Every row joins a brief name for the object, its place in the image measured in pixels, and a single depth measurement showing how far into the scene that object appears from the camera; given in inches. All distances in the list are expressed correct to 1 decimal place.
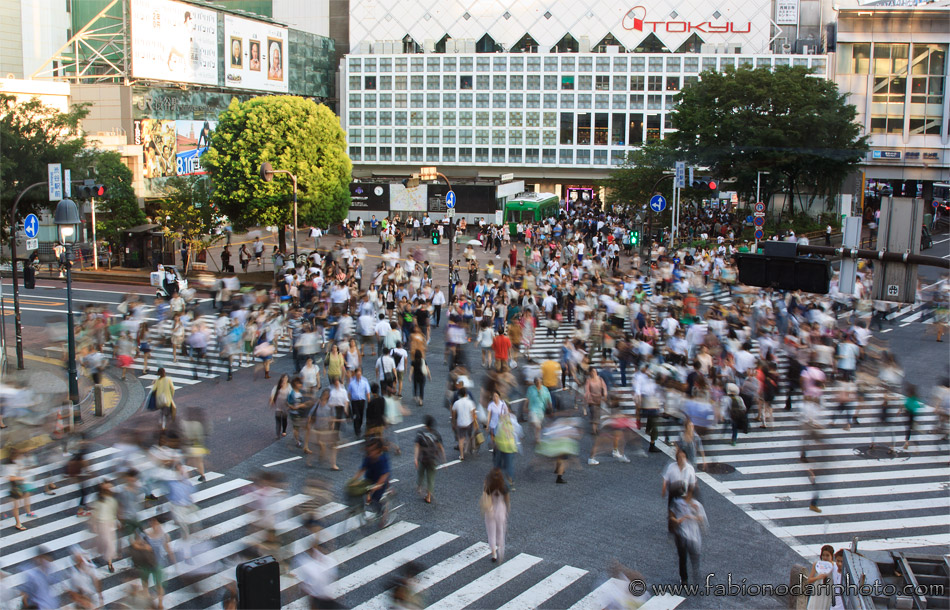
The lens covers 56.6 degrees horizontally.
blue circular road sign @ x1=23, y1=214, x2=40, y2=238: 1024.2
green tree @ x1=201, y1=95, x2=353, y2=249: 1684.3
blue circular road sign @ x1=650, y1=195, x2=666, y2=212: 1660.9
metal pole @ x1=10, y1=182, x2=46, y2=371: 952.9
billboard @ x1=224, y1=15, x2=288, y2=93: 2886.3
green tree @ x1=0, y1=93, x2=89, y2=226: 1412.4
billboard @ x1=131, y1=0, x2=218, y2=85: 2468.0
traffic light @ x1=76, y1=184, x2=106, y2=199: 936.0
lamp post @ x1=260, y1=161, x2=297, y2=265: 1330.0
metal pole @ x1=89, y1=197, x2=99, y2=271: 1704.0
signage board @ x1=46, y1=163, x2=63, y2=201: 1307.8
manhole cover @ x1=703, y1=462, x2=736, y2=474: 654.5
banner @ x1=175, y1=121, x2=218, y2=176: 2613.2
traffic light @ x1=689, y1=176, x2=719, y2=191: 1462.8
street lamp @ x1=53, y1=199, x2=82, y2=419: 805.9
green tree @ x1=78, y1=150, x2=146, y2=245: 1732.3
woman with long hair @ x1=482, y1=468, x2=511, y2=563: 485.7
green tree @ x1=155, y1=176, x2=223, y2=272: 1662.2
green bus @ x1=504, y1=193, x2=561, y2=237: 2332.7
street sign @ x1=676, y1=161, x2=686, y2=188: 1665.8
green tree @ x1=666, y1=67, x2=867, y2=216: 2012.8
